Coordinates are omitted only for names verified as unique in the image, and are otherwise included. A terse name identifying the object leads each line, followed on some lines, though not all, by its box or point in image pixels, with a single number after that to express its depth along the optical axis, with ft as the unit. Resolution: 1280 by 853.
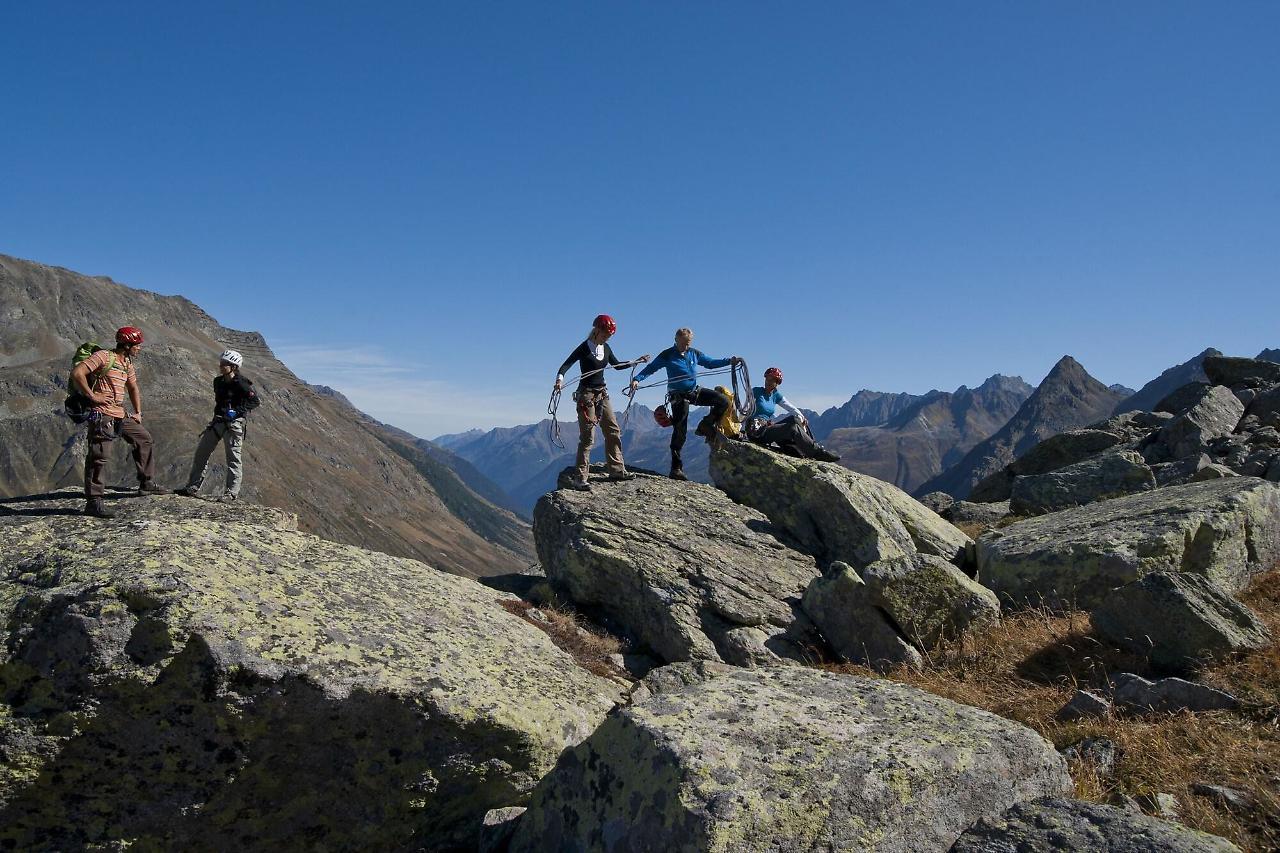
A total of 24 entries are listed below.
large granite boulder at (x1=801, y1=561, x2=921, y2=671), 35.76
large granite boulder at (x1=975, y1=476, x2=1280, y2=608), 37.70
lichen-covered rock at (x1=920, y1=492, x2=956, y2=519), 102.98
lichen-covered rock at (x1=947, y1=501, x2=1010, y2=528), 88.43
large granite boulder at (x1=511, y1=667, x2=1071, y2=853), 16.17
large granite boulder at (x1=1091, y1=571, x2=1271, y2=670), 27.40
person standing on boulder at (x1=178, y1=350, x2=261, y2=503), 50.85
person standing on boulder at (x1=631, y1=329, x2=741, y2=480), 62.39
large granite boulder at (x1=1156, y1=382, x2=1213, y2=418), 136.46
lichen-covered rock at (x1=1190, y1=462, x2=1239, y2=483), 64.49
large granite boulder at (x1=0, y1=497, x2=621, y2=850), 20.21
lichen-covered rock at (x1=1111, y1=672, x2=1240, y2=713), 24.25
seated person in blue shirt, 69.15
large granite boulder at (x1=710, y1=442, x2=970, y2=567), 51.93
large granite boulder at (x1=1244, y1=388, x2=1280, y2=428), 110.63
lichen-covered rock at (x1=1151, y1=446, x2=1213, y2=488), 71.15
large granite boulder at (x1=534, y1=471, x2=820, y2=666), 41.91
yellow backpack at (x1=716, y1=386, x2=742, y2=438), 65.05
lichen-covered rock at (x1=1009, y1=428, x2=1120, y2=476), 115.96
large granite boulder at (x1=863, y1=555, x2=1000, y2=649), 36.76
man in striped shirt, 43.01
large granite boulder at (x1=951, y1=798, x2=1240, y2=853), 15.30
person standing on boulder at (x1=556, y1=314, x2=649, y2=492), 57.52
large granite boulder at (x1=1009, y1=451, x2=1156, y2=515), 75.66
